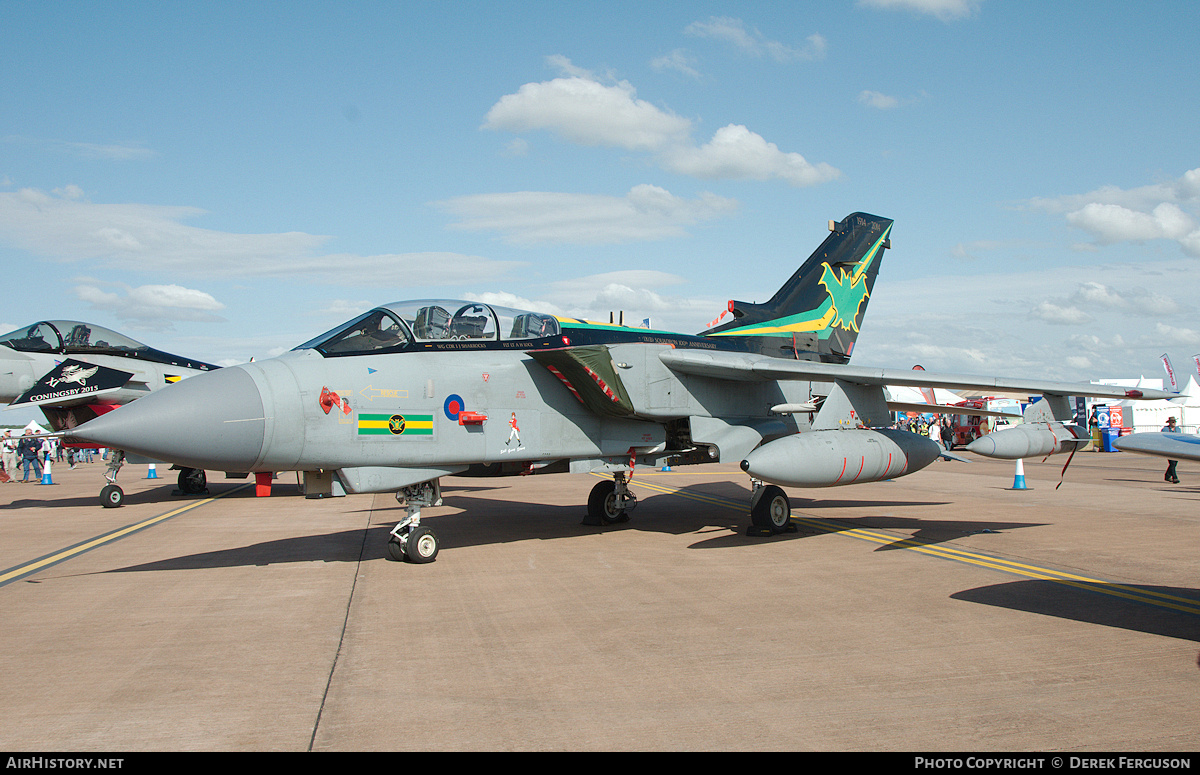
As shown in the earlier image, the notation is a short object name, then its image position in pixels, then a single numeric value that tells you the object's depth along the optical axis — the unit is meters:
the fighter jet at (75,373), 15.31
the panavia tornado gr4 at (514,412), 7.20
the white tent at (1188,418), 41.88
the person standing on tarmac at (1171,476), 17.99
